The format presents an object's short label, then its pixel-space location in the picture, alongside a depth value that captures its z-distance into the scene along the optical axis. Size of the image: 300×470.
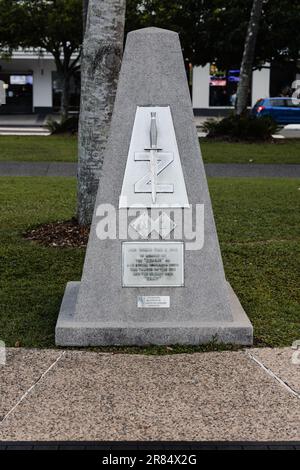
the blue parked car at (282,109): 33.75
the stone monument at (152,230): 5.39
